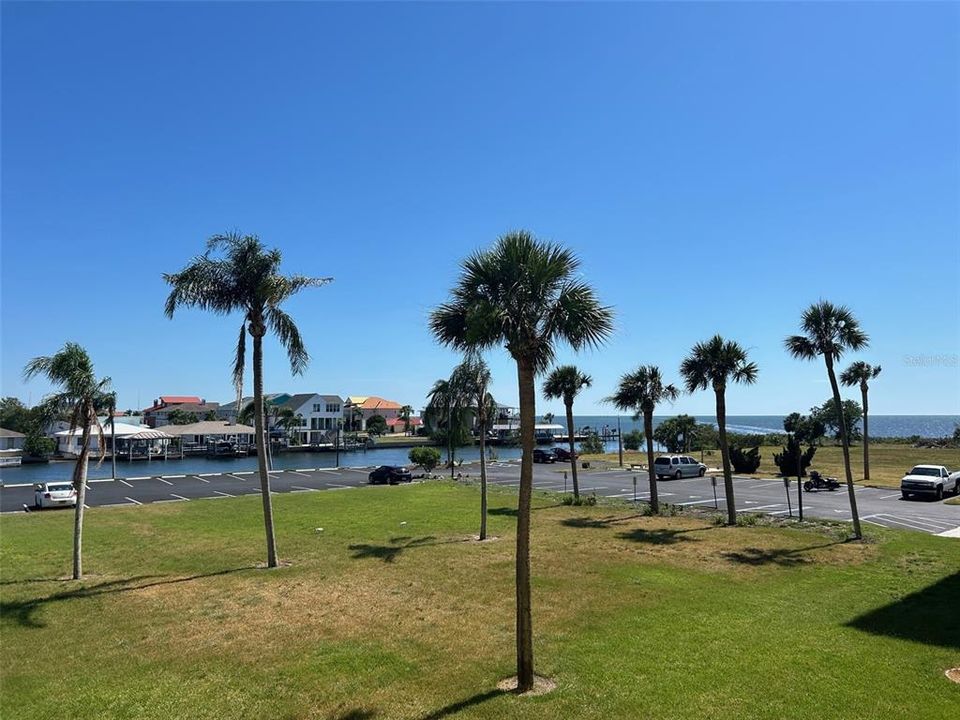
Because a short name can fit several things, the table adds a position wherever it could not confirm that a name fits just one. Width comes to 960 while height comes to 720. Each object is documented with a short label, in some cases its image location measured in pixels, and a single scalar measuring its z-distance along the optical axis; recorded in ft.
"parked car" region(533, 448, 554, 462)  200.54
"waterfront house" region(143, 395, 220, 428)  480.64
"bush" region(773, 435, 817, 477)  127.95
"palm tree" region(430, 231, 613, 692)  28.22
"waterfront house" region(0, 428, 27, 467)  247.50
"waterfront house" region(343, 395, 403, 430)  519.60
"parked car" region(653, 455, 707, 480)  141.49
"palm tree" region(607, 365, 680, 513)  89.71
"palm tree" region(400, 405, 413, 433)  518.78
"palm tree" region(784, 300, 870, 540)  68.80
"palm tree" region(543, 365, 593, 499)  99.55
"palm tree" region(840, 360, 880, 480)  146.75
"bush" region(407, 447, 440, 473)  157.07
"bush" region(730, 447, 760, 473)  155.74
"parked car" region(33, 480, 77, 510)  96.94
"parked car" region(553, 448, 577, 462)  202.58
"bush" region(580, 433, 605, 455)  271.14
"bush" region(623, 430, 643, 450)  278.26
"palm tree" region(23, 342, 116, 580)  49.32
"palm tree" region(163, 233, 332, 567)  53.16
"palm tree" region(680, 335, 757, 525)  79.10
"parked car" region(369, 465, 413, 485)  133.69
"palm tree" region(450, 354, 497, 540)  70.44
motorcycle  116.37
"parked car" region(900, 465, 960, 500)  100.42
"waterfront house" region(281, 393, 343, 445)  383.04
